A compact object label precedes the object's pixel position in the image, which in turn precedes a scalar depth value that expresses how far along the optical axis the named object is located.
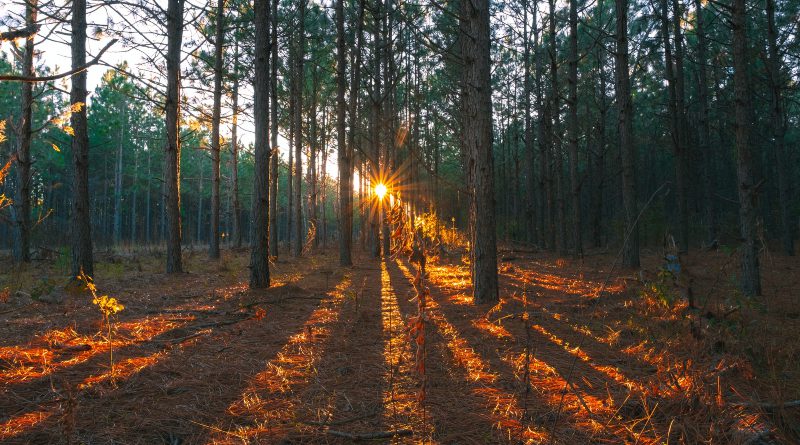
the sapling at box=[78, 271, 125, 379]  2.94
